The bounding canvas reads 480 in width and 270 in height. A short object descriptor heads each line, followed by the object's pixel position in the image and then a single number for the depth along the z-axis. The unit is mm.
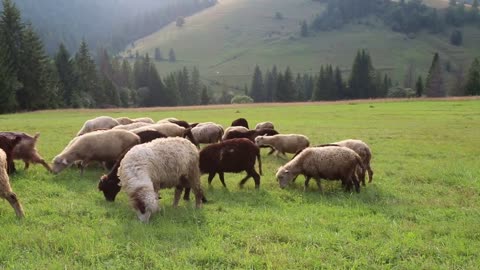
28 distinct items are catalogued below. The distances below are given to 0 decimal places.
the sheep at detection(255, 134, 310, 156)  17812
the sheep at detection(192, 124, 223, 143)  20266
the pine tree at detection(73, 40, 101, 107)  76312
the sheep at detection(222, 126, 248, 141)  19373
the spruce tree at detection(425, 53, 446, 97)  97750
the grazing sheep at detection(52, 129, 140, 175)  13175
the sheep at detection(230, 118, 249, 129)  24516
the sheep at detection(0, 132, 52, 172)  13117
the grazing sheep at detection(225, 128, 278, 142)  18906
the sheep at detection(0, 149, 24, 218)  8523
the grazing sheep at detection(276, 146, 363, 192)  11633
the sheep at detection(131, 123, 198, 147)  17762
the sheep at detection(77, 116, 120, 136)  19438
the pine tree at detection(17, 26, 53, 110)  60719
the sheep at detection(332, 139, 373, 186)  13477
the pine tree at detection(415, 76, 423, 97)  97069
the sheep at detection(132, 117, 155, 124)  21903
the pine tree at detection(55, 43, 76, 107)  74219
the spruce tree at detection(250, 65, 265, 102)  132625
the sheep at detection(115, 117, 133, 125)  21975
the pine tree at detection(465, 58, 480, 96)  87062
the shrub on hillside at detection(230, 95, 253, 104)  101812
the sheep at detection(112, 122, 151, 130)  17744
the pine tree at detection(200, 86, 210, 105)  103125
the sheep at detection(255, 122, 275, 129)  24156
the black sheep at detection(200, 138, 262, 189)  12000
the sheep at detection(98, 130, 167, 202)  10289
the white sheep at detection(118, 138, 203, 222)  8516
